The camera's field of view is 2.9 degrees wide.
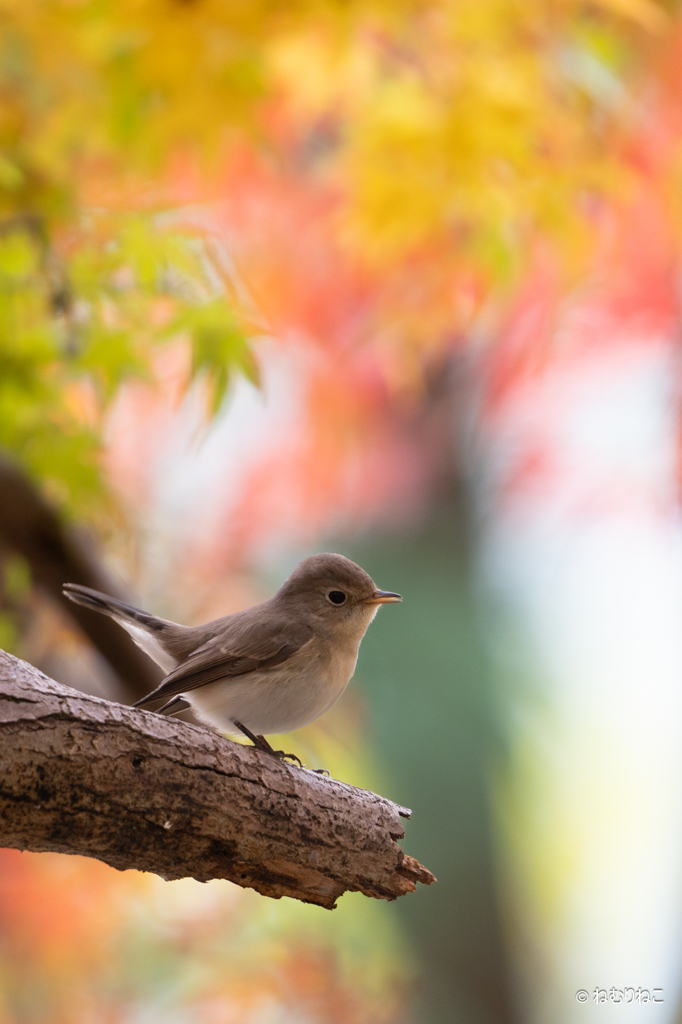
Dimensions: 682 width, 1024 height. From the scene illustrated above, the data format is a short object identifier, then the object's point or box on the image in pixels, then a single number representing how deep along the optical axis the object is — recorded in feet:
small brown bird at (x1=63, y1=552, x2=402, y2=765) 12.90
